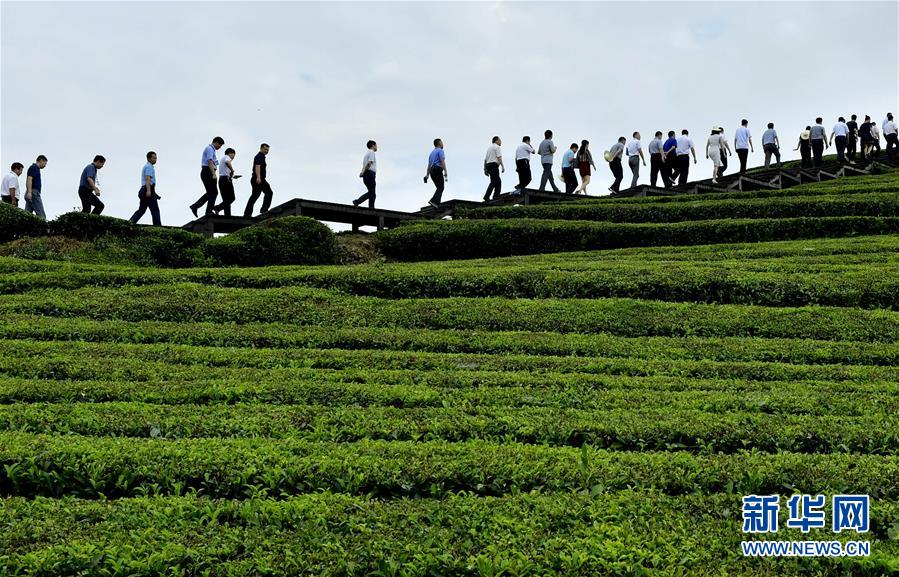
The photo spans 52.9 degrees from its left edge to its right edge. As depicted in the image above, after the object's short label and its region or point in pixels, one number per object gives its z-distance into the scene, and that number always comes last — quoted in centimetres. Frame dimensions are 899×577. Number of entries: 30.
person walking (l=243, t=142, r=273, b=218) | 2438
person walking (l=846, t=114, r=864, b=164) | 4347
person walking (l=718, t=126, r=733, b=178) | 3462
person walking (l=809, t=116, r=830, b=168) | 3838
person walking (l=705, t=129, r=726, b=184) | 3428
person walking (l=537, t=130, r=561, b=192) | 2956
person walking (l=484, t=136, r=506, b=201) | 2833
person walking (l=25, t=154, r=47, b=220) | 2203
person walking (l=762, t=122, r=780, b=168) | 3781
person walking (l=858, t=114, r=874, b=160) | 4269
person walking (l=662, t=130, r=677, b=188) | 3284
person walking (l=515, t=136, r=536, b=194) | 2908
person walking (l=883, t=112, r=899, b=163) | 4222
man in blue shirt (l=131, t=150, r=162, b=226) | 2208
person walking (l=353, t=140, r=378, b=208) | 2558
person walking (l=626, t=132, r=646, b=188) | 3209
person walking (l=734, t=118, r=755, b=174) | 3462
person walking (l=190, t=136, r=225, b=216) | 2320
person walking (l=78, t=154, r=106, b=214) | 2198
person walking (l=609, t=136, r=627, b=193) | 3209
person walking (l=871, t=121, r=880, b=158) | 4347
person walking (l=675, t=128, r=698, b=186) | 3272
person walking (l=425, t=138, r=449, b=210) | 2720
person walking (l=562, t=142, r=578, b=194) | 3106
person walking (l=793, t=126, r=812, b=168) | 4028
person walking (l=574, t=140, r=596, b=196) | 3030
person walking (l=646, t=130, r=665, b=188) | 3281
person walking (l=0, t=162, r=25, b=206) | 2213
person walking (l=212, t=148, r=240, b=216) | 2336
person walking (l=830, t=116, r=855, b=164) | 3906
